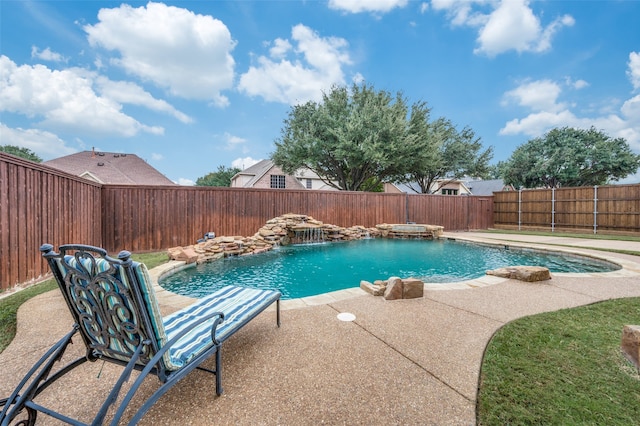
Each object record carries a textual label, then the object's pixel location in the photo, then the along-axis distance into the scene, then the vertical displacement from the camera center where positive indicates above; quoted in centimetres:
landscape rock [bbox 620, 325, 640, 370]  193 -97
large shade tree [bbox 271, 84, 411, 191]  1482 +406
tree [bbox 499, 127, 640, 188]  1941 +378
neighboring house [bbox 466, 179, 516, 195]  2681 +249
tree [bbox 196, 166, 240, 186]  4088 +477
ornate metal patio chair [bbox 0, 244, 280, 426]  125 -63
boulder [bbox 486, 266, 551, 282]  434 -103
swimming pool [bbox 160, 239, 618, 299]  502 -136
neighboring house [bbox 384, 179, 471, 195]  2841 +232
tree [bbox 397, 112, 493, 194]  2070 +414
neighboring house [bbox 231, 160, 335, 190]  2336 +269
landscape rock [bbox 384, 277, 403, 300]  346 -103
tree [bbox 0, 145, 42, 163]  2817 +563
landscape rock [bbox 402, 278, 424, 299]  350 -102
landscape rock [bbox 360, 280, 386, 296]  362 -109
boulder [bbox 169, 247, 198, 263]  612 -110
